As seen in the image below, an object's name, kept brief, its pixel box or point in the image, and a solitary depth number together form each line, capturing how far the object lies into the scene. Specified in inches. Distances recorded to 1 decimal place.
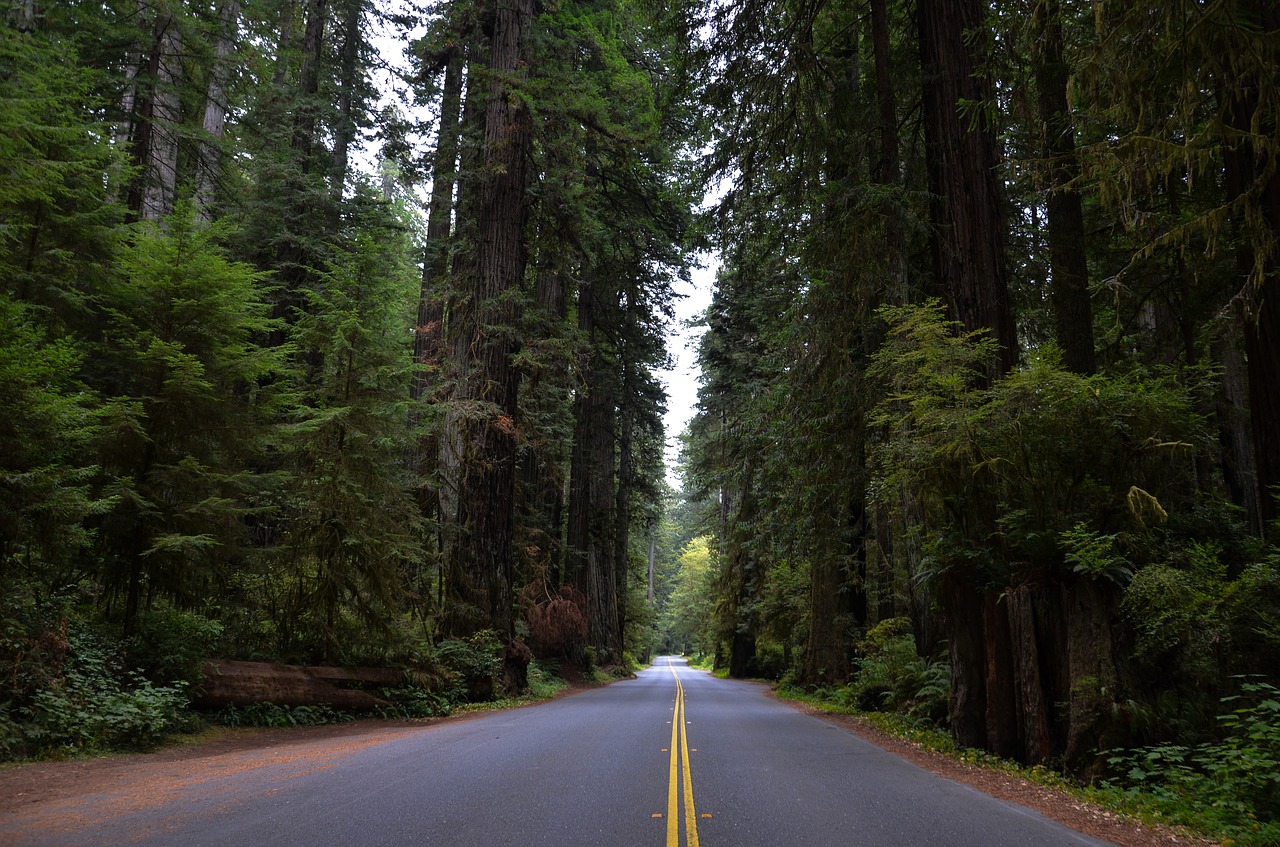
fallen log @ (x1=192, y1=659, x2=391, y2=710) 376.2
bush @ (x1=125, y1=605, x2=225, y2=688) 346.0
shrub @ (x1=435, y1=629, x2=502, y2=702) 521.0
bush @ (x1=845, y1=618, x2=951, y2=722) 424.8
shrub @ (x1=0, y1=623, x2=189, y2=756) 275.4
